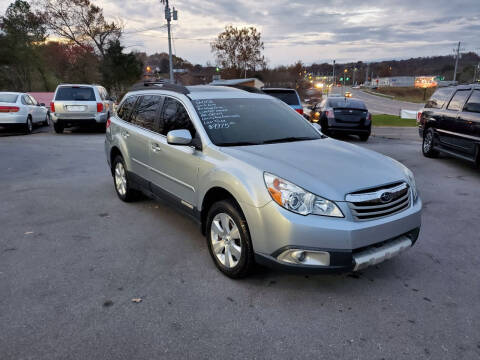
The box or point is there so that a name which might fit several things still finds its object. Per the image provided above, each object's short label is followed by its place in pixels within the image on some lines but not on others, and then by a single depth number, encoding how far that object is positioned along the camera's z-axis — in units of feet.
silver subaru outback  9.39
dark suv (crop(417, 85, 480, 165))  24.12
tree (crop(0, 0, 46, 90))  120.06
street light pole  88.69
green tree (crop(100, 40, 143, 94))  140.05
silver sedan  42.60
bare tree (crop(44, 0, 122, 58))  129.80
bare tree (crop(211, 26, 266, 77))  186.19
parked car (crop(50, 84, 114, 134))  43.98
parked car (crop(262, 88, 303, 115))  41.66
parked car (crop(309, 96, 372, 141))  41.21
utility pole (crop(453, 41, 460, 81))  256.34
